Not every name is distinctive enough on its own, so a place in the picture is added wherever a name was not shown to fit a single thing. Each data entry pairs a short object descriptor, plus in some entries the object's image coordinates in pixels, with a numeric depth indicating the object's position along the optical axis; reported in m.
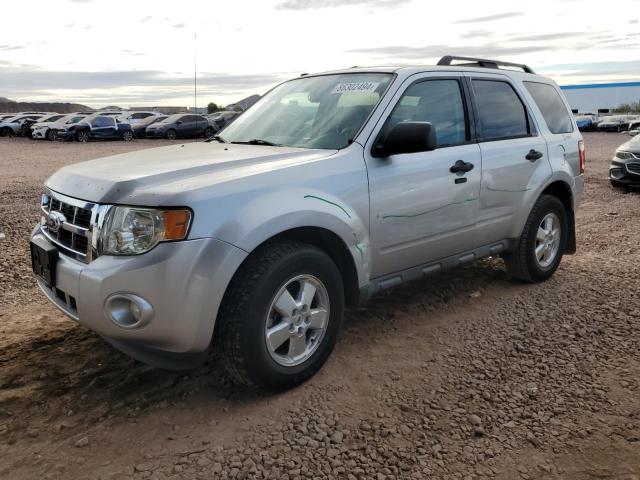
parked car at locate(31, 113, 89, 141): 29.92
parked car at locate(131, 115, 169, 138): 33.50
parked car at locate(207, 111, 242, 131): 34.19
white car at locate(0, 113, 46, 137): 34.41
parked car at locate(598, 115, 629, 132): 41.97
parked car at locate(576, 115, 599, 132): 44.94
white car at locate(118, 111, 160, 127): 34.75
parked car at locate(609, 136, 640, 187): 10.95
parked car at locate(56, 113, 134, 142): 29.20
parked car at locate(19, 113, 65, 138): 33.91
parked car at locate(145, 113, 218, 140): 31.61
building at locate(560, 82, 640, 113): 87.00
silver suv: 2.86
